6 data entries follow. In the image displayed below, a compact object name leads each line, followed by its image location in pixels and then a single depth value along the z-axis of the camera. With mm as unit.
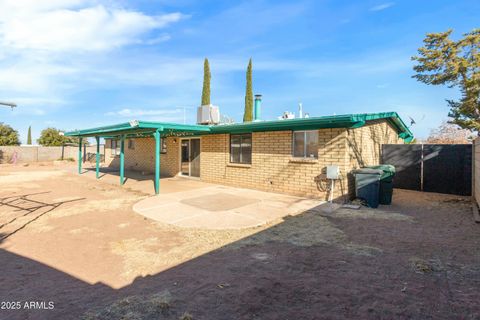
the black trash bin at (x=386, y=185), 8242
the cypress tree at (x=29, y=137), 48500
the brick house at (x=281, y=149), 8539
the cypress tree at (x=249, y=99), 26672
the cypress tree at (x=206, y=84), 27083
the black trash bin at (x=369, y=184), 7871
